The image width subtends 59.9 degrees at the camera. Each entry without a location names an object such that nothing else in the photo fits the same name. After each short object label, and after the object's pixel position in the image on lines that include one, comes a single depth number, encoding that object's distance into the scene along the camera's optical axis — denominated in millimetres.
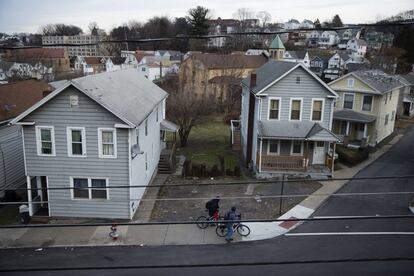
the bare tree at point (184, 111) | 33594
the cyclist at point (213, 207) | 16812
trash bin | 17453
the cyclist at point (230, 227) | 15672
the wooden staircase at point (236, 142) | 33375
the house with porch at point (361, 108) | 32562
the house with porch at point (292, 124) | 24172
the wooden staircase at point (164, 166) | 26328
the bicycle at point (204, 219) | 17016
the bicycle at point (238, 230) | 16422
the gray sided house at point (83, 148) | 17328
